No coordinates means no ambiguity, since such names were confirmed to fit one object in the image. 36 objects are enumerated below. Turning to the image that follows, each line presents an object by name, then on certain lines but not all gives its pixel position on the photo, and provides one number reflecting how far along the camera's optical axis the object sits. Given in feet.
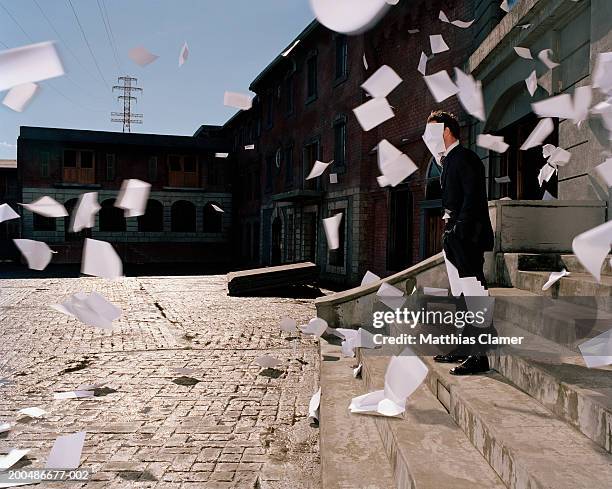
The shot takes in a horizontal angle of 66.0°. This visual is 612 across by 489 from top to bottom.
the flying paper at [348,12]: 13.61
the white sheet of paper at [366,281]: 21.97
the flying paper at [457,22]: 32.15
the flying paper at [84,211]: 12.53
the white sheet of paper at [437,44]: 35.51
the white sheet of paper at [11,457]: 9.36
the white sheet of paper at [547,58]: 18.99
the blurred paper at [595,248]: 7.48
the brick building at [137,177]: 82.94
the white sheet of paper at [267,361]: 17.28
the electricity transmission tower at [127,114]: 179.22
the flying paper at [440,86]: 31.49
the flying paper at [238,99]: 16.47
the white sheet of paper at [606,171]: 14.05
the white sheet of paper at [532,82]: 20.88
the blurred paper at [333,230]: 48.30
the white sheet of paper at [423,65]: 37.86
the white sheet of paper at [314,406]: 12.23
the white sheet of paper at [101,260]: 13.07
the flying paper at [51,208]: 12.93
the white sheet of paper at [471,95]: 28.04
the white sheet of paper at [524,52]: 21.12
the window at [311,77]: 56.59
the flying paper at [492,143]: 25.46
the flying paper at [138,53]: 13.23
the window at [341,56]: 49.06
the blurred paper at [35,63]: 10.08
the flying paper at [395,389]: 10.07
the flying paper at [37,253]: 13.65
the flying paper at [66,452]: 9.61
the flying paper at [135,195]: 14.08
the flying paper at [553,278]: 12.71
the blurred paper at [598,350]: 8.32
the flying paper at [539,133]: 21.16
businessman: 11.19
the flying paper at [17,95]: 10.84
